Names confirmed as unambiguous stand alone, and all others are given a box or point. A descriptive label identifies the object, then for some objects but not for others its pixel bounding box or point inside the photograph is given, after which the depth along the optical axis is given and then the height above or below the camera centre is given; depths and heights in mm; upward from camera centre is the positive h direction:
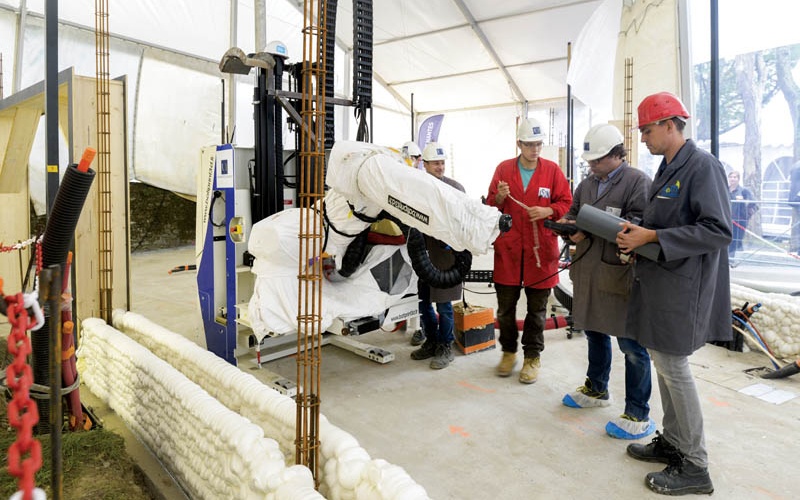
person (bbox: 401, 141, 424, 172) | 4098 +713
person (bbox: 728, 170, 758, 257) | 5113 +344
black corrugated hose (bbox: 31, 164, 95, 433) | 1987 +113
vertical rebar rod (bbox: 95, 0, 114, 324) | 3725 +346
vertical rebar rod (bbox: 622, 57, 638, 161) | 5172 +1344
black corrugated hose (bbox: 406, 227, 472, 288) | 3033 -138
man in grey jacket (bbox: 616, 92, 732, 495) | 2051 -123
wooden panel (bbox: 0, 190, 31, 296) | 4832 +161
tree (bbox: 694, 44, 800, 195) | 4656 +1365
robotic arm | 2480 +193
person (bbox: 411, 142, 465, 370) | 3705 -441
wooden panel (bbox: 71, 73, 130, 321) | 3674 +212
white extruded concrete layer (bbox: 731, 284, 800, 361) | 3709 -559
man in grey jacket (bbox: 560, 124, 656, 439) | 2676 -159
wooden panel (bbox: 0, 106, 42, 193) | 4676 +815
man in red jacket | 3305 +51
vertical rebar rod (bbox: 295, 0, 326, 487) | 1730 +194
